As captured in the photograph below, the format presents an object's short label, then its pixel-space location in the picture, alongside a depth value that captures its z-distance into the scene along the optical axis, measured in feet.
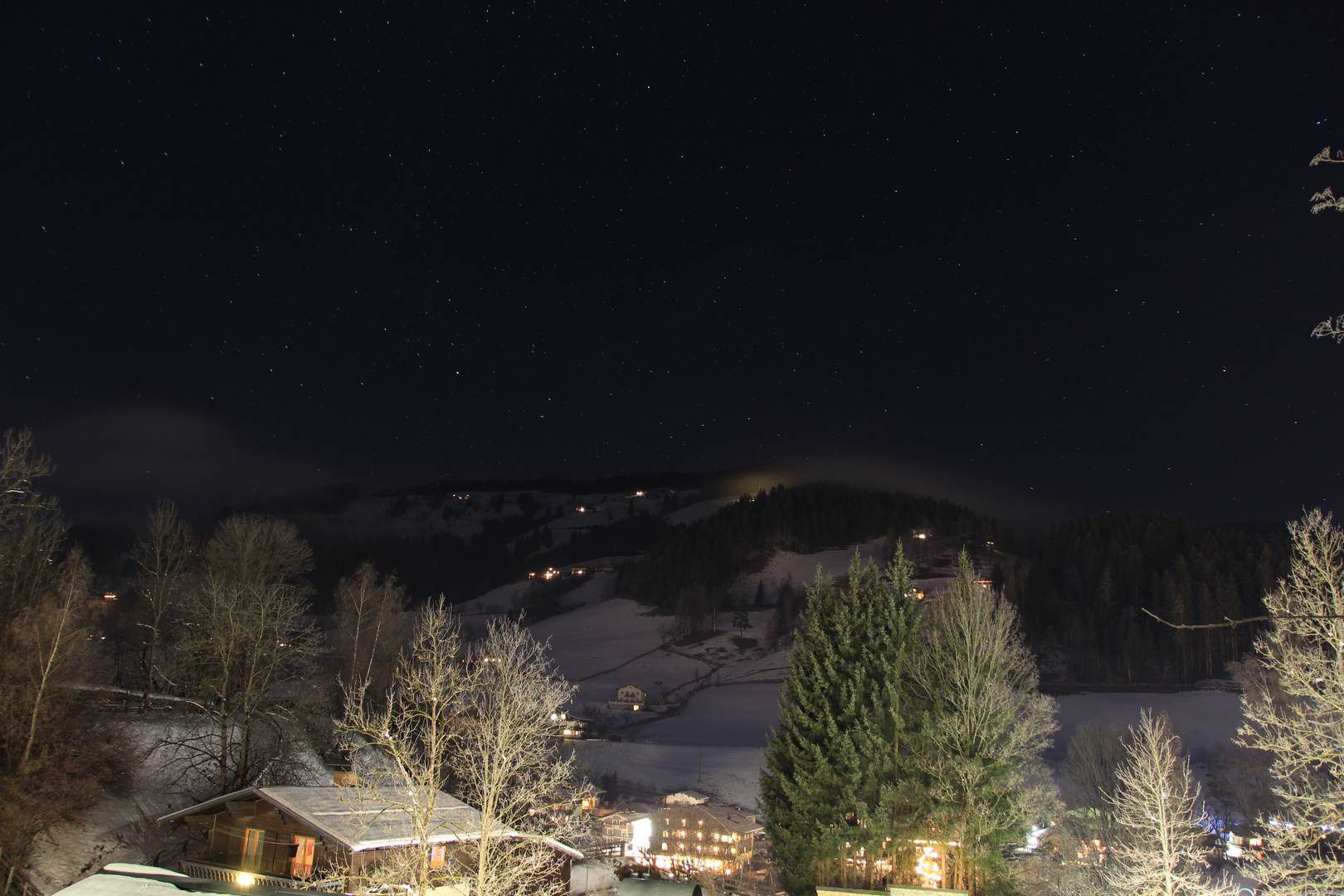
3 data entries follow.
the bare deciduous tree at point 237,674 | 93.56
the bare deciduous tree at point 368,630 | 148.97
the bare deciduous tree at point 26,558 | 96.73
